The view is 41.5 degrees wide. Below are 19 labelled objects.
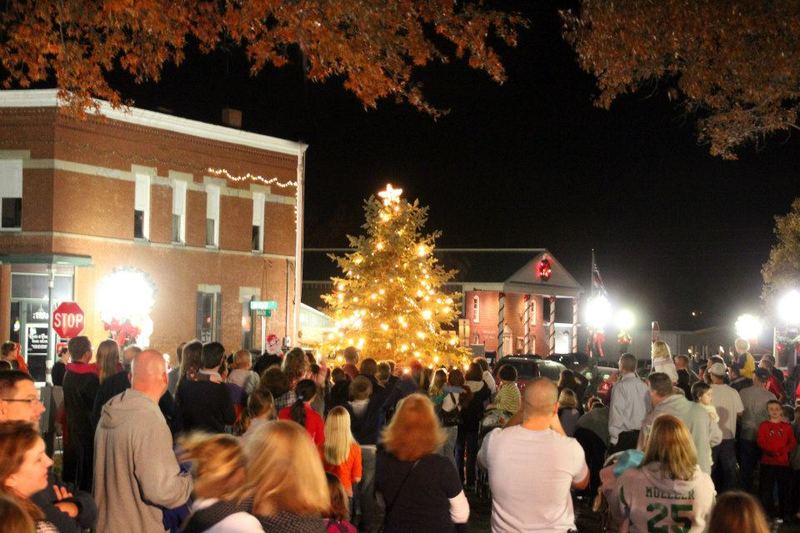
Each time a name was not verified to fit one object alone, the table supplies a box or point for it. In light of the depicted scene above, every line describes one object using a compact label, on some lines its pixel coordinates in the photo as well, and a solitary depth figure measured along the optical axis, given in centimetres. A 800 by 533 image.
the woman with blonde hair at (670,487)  690
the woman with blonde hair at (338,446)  1016
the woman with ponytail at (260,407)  938
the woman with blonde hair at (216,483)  532
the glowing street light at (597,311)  3891
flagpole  4028
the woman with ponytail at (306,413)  1016
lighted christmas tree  3212
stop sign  2512
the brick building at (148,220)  3133
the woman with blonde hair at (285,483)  519
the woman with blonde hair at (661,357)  1548
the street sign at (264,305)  3594
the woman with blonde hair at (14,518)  399
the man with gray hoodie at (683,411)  1109
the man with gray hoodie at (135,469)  701
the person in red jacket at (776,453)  1430
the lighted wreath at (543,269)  6444
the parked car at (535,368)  3084
